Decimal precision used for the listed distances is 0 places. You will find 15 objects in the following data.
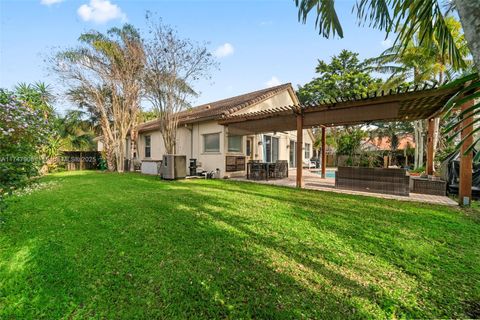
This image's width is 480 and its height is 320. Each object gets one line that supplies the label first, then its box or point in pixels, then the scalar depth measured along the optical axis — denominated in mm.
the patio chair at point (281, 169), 11688
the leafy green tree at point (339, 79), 23859
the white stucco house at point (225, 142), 11750
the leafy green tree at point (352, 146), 14703
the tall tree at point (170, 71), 10609
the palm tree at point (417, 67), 12695
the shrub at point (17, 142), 3662
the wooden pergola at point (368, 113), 6082
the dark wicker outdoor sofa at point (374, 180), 7129
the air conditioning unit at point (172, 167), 10531
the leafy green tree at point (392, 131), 27312
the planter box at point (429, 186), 7188
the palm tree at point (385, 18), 2566
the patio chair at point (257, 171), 10891
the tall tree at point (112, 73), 12516
